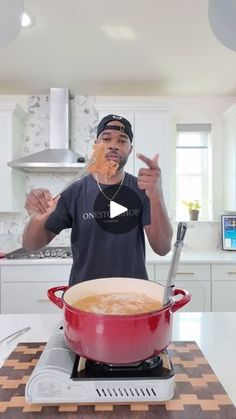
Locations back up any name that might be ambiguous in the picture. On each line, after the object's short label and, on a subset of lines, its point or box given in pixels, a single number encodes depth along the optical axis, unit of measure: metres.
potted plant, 2.93
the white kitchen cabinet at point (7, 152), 2.56
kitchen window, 3.02
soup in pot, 0.65
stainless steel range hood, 2.53
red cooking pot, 0.55
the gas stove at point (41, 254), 2.43
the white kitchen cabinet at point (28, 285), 2.31
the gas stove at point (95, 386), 0.57
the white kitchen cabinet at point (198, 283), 2.40
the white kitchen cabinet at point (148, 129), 2.62
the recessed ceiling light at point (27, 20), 1.69
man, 1.21
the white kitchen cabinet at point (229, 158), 2.64
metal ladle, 0.55
